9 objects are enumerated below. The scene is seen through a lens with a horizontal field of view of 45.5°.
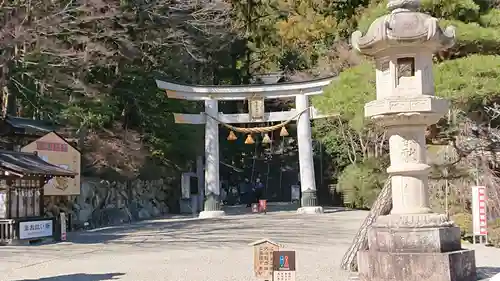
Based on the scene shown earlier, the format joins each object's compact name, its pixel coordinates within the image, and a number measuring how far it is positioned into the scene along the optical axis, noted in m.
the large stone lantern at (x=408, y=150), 7.07
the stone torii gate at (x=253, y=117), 23.77
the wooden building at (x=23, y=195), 14.63
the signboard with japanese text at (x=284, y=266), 6.76
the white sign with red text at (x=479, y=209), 12.18
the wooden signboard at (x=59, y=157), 16.83
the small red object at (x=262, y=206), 24.94
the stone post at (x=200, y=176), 29.62
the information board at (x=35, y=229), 14.79
